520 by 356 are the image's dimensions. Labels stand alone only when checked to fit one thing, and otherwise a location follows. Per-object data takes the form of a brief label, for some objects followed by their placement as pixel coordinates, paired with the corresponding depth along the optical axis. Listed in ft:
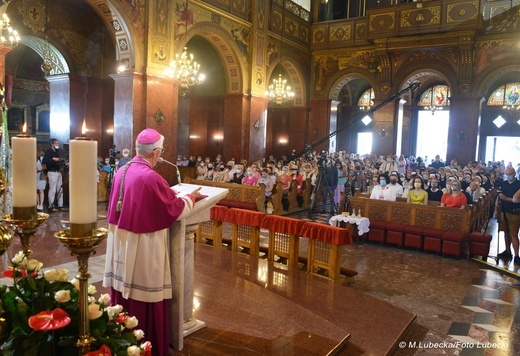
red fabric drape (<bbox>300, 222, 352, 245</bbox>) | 20.70
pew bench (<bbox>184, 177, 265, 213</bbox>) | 40.01
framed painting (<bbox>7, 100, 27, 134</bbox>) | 68.13
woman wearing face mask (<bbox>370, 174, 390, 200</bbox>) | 34.42
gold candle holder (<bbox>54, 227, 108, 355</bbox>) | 4.48
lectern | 11.56
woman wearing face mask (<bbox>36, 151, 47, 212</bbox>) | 35.51
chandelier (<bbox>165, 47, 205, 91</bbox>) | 44.88
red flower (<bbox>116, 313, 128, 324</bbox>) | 5.87
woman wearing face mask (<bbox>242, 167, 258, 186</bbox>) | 43.62
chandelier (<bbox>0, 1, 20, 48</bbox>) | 30.45
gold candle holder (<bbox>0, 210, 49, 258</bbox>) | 5.50
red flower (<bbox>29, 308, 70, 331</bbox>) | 4.48
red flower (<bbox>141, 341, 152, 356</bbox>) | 5.60
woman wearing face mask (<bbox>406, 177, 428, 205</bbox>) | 32.45
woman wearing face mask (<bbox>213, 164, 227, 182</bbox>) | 47.65
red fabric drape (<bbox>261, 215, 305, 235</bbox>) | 22.39
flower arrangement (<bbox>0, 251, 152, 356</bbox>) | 4.71
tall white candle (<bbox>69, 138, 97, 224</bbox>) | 4.59
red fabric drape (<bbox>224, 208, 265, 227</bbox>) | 23.61
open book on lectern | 11.88
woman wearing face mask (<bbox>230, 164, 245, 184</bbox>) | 45.39
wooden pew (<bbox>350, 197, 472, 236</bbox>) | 29.55
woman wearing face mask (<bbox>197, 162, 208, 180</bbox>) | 52.11
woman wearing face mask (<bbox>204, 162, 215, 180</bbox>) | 49.62
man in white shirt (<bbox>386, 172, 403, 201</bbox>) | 34.32
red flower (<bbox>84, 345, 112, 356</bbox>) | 4.68
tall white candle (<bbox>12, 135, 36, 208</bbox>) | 5.59
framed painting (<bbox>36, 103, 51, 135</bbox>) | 71.00
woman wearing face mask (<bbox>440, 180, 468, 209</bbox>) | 30.99
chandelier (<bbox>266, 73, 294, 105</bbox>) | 57.36
